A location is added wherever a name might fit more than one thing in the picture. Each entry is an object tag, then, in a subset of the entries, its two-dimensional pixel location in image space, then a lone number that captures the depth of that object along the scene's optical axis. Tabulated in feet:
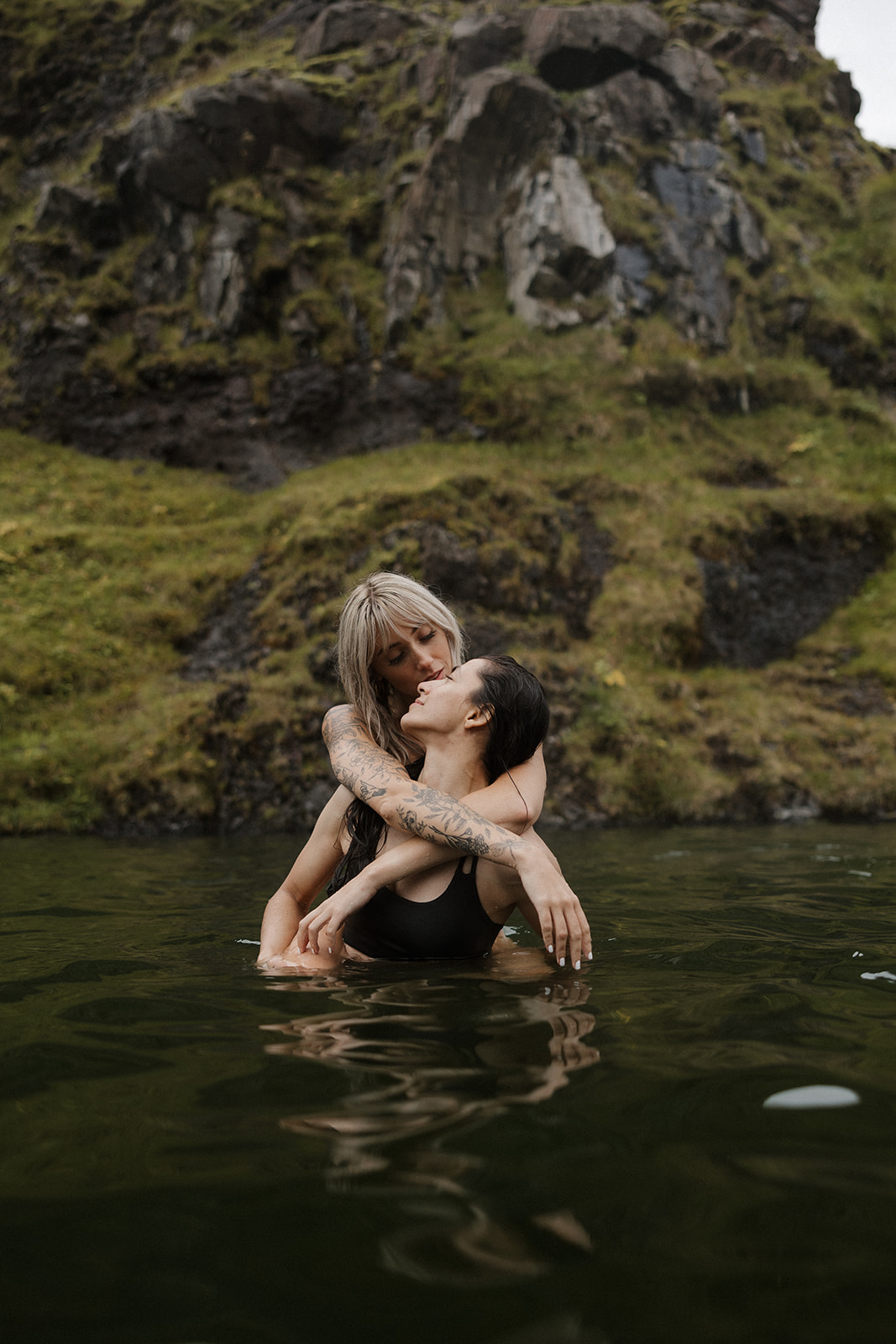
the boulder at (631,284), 67.26
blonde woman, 10.03
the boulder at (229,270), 72.23
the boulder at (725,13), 87.40
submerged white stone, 6.21
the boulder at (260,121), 75.00
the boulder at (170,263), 75.61
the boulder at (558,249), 66.80
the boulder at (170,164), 74.54
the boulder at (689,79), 77.30
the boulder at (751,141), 78.84
